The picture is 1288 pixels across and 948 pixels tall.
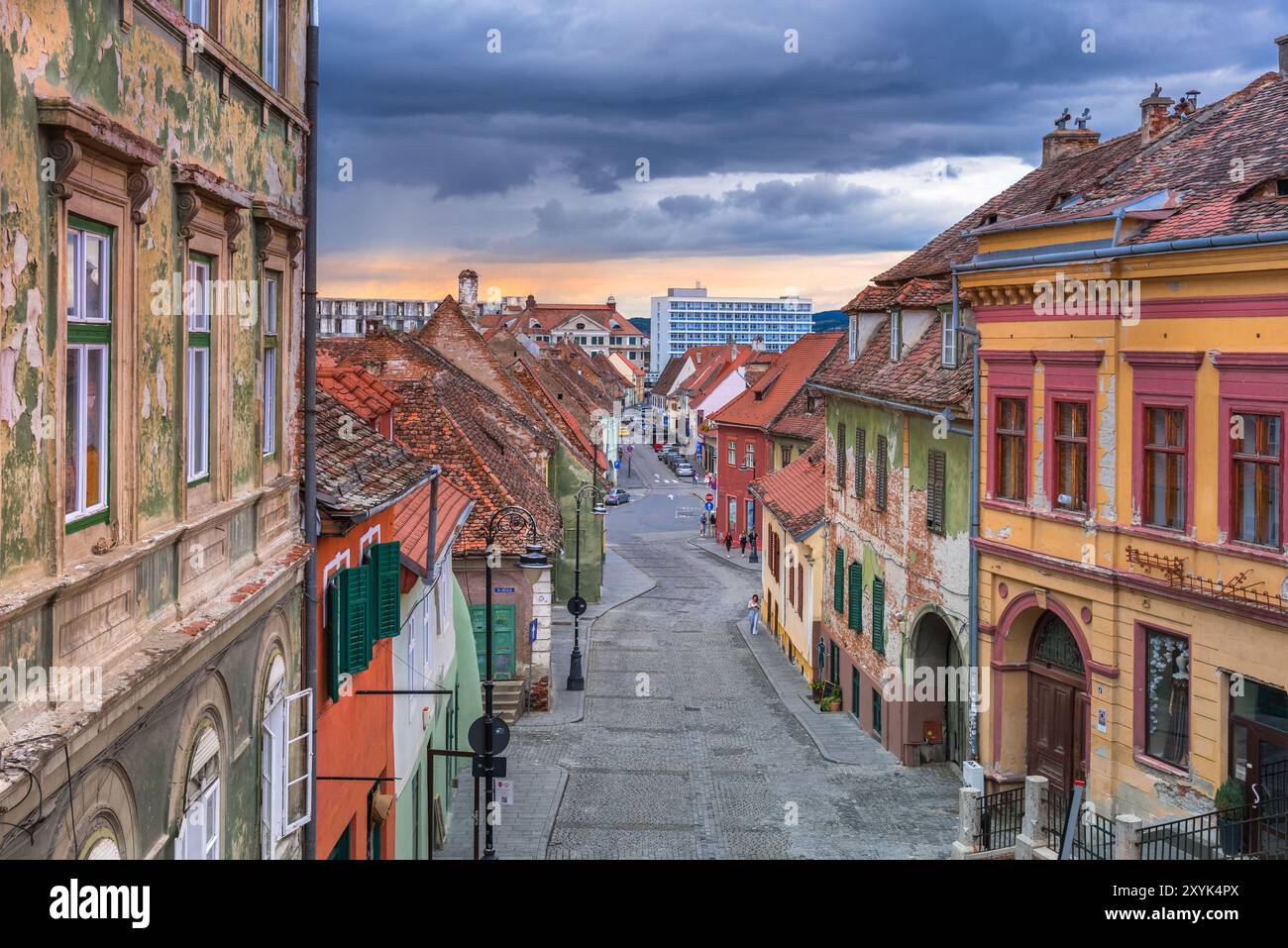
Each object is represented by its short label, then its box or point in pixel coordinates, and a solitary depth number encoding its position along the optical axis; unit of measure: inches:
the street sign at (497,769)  726.9
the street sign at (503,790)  785.9
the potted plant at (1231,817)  631.2
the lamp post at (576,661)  1432.1
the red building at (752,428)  2559.1
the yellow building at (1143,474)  645.3
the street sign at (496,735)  721.6
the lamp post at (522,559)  725.3
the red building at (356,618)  525.0
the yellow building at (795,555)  1491.1
